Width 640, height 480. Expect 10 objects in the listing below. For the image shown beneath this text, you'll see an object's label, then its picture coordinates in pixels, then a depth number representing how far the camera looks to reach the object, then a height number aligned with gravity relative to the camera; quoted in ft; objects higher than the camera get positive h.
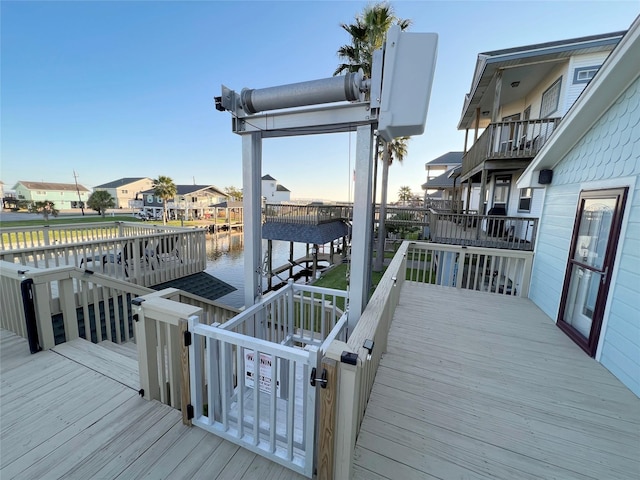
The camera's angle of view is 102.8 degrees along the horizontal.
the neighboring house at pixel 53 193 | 163.32 +5.31
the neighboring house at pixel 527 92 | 20.56 +11.55
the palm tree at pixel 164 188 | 98.71 +6.33
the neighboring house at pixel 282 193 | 141.02 +8.19
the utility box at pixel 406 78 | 5.15 +2.73
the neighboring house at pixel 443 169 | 54.98 +11.42
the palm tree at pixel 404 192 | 173.88 +13.25
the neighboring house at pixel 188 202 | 124.06 +1.19
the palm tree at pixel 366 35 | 28.68 +20.02
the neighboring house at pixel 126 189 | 163.38 +9.11
